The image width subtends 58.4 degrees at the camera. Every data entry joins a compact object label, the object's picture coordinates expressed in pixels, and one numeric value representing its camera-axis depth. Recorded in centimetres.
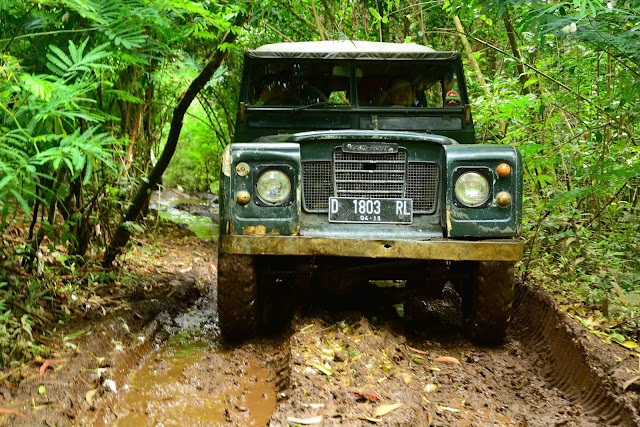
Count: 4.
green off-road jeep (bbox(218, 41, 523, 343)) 332
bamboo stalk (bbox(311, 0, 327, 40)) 683
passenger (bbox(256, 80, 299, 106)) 444
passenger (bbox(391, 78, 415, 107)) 444
